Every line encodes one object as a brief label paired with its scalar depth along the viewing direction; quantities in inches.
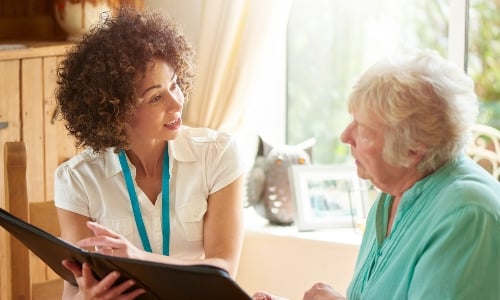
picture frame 132.1
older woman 65.2
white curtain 130.3
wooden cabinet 119.9
